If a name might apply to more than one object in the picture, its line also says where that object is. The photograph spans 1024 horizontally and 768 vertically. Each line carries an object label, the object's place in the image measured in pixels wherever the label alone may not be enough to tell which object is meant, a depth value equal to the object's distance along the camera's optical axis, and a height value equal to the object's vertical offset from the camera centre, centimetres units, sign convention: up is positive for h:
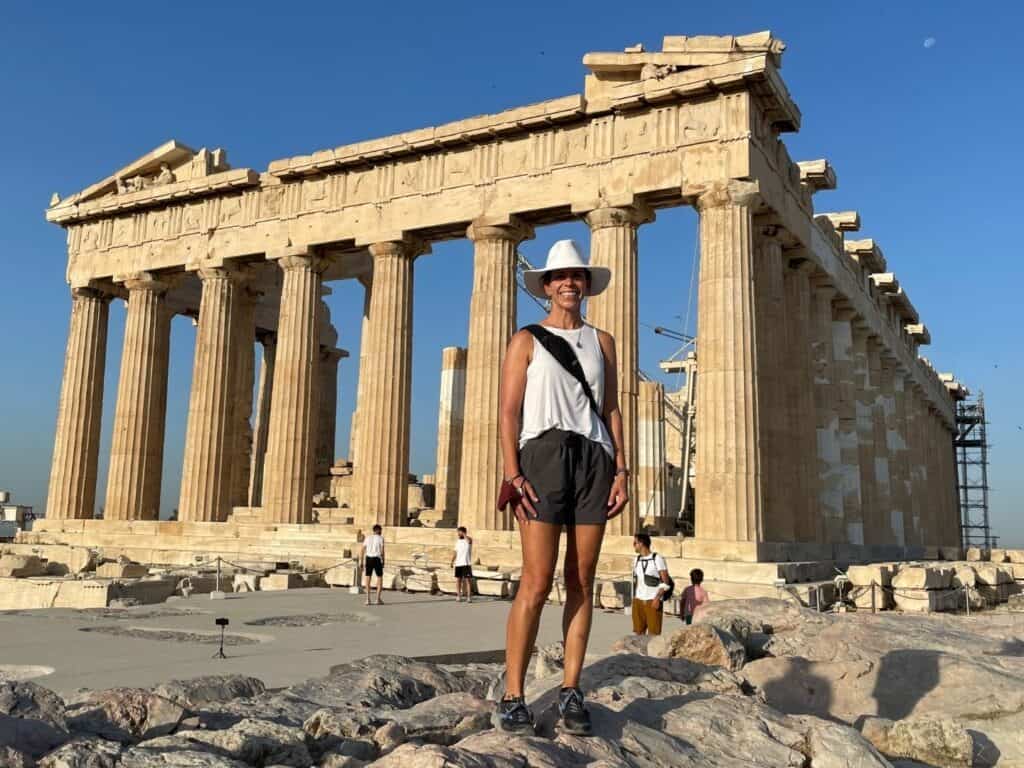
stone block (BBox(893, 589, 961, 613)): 1722 -149
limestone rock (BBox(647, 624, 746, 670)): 651 -95
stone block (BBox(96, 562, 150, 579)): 1784 -148
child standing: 1171 -106
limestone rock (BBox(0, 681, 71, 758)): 342 -91
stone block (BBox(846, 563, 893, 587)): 1783 -109
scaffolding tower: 6544 +500
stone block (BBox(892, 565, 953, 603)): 1761 -111
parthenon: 2125 +575
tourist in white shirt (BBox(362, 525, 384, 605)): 1535 -88
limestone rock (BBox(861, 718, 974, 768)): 477 -115
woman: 423 +16
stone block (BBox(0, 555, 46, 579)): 1788 -149
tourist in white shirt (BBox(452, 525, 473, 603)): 1652 -106
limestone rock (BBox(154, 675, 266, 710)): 480 -104
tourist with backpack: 1059 -91
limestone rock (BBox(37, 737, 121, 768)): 319 -91
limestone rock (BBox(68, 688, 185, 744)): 402 -99
